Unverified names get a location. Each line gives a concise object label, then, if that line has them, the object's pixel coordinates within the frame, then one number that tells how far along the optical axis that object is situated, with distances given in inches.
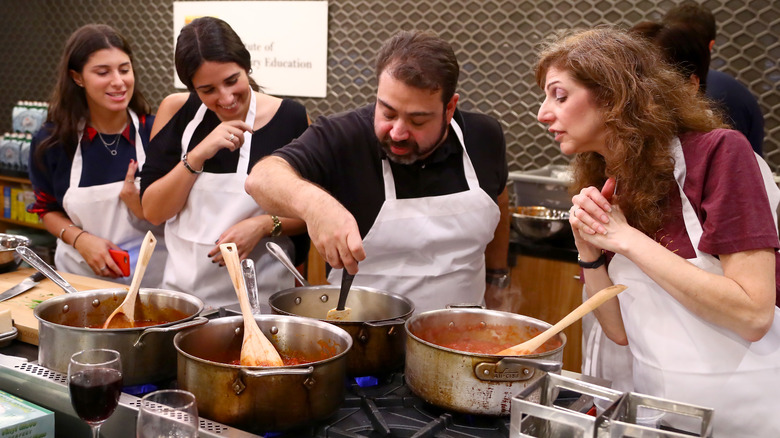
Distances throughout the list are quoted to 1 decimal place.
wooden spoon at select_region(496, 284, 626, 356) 57.1
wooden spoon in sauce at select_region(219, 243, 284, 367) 55.6
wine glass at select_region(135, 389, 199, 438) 43.8
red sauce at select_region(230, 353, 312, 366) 59.8
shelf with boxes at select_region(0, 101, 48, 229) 189.2
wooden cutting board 70.6
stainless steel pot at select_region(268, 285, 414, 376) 59.7
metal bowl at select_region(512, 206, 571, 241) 124.6
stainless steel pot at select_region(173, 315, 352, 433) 48.6
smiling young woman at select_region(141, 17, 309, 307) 94.9
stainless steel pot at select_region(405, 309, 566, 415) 51.8
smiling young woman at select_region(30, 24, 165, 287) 111.2
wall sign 182.7
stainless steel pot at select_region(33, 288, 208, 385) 55.7
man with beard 77.0
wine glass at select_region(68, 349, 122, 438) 47.3
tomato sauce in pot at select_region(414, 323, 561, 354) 64.2
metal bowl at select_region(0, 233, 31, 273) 94.8
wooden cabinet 127.0
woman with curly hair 58.4
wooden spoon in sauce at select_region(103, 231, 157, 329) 65.9
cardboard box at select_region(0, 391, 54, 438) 49.0
